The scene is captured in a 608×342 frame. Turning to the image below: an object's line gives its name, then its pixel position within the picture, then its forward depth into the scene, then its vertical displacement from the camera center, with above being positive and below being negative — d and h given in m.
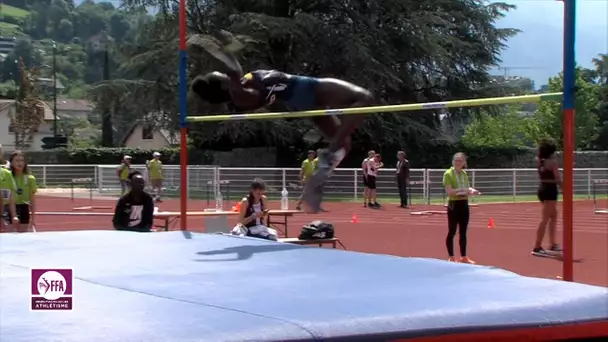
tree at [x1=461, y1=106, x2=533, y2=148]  41.91 +1.36
